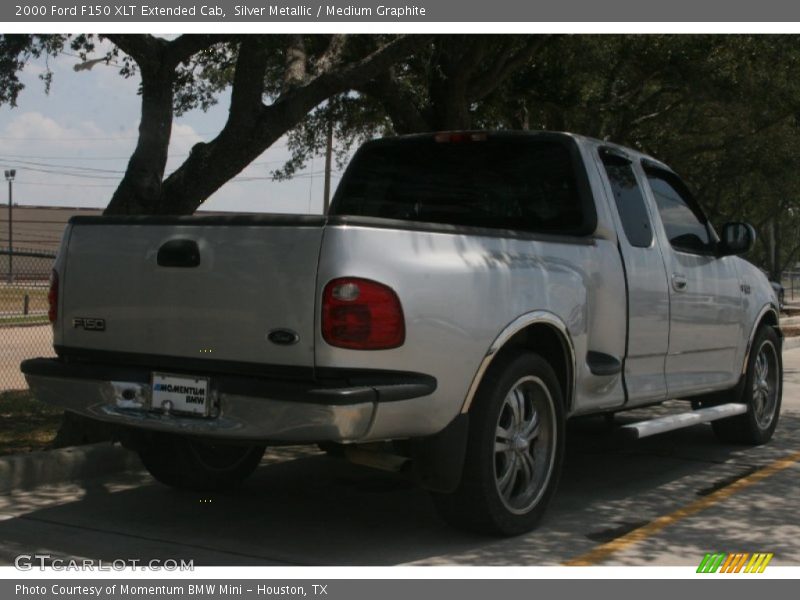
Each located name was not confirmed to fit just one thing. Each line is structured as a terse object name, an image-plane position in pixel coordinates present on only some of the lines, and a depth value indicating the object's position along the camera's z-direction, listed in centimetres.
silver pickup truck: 485
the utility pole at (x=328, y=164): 2025
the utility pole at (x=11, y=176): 5739
